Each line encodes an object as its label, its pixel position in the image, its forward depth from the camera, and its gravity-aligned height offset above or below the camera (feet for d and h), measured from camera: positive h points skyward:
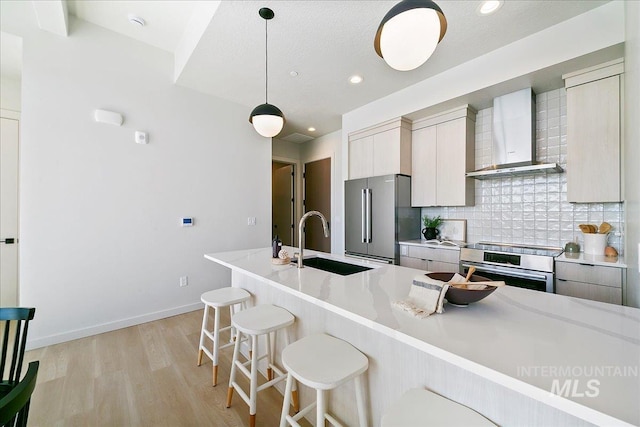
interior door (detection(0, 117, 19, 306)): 9.65 +0.22
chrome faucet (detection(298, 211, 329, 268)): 6.04 -0.40
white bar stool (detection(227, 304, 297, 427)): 5.06 -2.27
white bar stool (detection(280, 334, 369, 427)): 3.59 -2.21
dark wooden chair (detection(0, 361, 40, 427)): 2.24 -1.70
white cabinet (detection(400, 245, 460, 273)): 9.28 -1.64
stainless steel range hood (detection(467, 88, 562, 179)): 8.48 +2.69
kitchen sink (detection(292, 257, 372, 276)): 6.31 -1.30
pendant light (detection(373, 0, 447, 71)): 3.75 +2.76
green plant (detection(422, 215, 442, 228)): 11.34 -0.28
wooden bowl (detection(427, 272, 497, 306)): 3.26 -1.02
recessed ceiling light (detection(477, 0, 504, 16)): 6.17 +5.07
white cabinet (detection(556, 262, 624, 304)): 6.27 -1.67
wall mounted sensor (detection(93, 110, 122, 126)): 8.81 +3.38
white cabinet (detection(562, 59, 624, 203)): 6.75 +2.23
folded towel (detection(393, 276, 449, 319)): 3.32 -1.11
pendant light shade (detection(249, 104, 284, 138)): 7.16 +2.71
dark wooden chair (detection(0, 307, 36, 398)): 3.47 -1.70
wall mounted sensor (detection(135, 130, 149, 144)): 9.61 +2.91
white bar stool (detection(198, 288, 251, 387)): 6.40 -2.18
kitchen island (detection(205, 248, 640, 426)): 1.99 -1.27
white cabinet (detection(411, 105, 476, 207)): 9.95 +2.31
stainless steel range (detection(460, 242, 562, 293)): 7.27 -1.44
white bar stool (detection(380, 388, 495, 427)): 2.81 -2.23
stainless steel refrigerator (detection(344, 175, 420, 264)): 10.95 -0.07
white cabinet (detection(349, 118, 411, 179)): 11.09 +2.99
